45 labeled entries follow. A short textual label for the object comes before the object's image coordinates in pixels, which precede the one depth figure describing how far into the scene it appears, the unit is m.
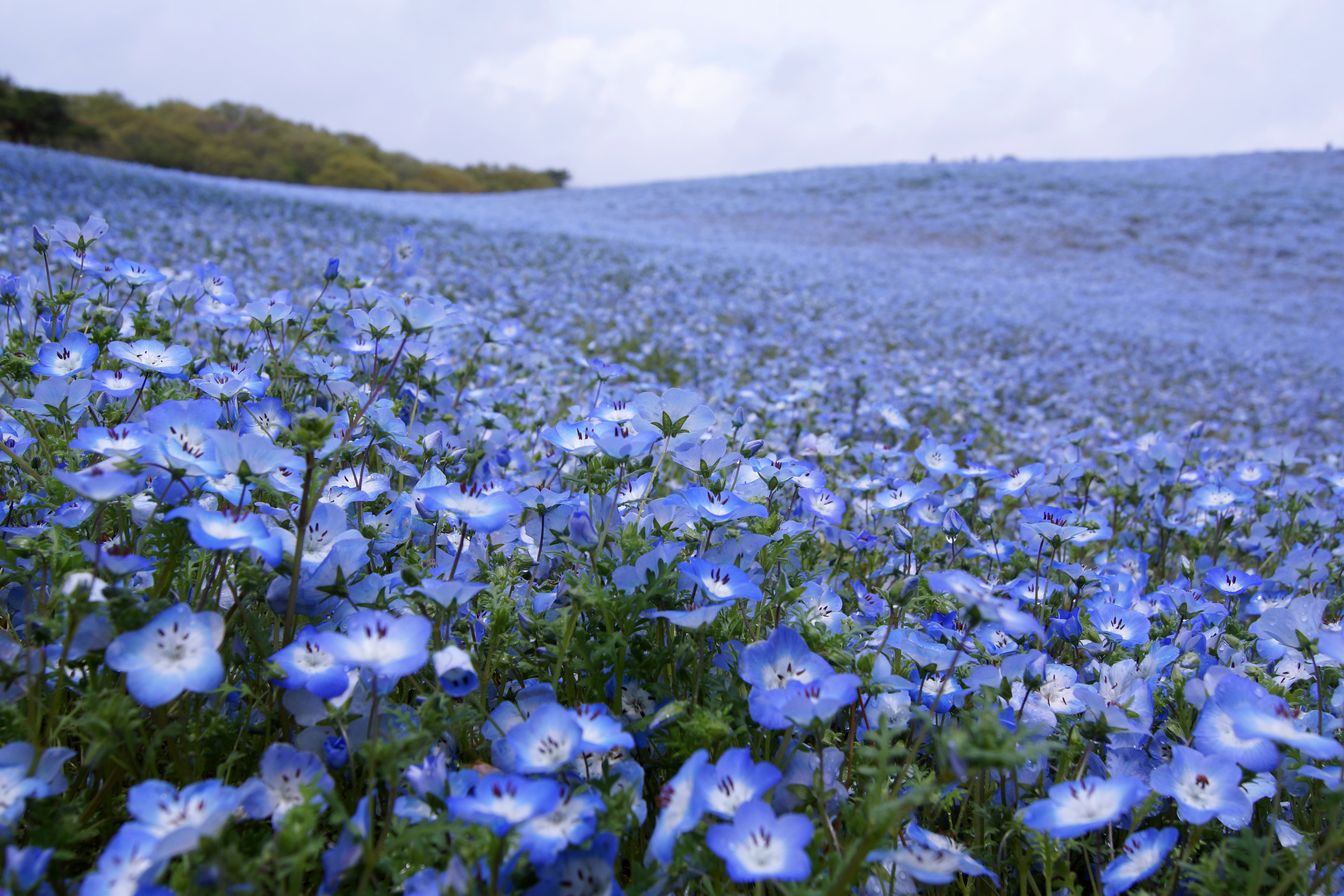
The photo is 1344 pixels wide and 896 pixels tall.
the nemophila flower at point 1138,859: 0.28
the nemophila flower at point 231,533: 0.27
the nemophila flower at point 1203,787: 0.29
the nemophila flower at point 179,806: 0.25
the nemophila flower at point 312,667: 0.27
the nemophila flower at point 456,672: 0.28
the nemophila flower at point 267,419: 0.37
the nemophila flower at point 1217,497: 0.52
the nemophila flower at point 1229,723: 0.30
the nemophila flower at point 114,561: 0.27
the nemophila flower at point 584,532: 0.34
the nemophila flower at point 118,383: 0.35
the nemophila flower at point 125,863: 0.25
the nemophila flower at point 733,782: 0.27
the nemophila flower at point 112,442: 0.30
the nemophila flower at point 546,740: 0.27
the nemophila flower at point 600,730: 0.27
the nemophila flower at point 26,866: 0.24
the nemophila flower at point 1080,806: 0.27
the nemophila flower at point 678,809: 0.26
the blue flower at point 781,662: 0.30
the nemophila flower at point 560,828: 0.26
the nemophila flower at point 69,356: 0.36
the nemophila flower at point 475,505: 0.30
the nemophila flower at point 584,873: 0.26
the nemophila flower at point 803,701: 0.27
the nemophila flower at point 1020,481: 0.43
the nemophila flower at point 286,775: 0.28
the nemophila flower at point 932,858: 0.27
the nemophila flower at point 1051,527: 0.36
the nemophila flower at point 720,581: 0.30
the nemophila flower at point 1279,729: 0.27
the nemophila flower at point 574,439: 0.35
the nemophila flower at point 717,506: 0.32
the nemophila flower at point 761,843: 0.25
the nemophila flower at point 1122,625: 0.37
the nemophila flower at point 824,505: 0.39
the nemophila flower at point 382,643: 0.27
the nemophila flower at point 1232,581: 0.40
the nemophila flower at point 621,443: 0.32
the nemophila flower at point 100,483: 0.26
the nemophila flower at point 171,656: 0.26
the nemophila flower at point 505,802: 0.25
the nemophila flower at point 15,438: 0.34
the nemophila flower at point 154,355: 0.36
